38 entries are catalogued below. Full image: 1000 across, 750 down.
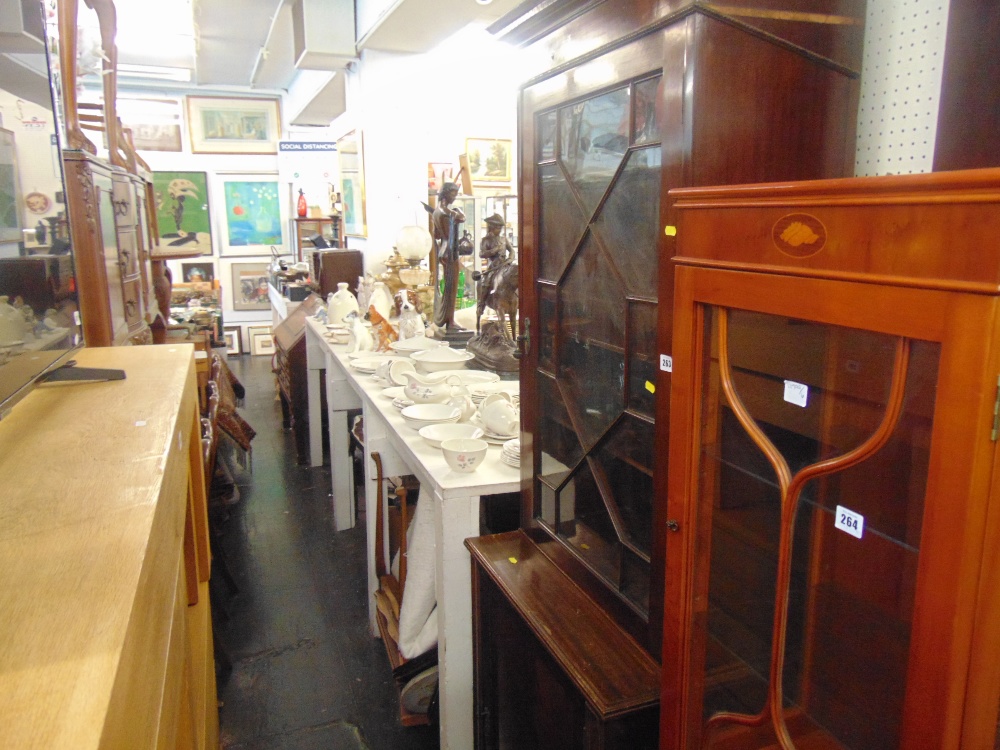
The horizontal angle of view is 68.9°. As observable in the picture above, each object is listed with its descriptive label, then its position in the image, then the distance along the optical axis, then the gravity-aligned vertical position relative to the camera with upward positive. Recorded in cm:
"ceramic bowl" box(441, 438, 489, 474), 193 -58
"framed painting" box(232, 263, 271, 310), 985 -69
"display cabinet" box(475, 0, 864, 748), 106 +0
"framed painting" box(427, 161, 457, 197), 561 +44
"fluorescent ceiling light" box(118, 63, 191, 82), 812 +185
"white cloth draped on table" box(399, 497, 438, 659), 235 -116
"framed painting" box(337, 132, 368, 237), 557 +41
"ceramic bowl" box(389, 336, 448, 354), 336 -51
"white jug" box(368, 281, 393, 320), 411 -37
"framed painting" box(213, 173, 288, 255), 964 +28
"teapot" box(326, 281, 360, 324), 437 -43
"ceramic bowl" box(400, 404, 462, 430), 238 -59
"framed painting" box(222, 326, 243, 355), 982 -139
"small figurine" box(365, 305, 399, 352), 359 -48
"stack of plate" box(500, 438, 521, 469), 202 -61
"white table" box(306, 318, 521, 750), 190 -83
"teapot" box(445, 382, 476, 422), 244 -57
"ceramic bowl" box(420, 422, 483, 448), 218 -60
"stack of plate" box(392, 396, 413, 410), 259 -60
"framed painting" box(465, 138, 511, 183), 603 +61
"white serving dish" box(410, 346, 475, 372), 298 -51
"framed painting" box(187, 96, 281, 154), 939 +140
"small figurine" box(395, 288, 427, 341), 364 -44
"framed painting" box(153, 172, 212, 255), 933 +32
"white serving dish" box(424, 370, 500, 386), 267 -54
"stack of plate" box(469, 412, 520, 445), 222 -62
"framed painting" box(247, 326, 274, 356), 973 -139
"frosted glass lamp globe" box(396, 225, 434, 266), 433 -5
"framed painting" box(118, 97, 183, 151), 911 +141
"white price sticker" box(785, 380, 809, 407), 86 -19
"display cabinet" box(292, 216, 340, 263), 826 +4
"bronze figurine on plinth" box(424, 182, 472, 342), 340 -9
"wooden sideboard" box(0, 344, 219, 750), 43 -27
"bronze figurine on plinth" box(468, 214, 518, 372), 287 -25
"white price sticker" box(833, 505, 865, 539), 79 -31
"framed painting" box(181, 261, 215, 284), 970 -48
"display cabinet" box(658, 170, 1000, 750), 62 -25
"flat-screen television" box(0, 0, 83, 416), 114 +3
